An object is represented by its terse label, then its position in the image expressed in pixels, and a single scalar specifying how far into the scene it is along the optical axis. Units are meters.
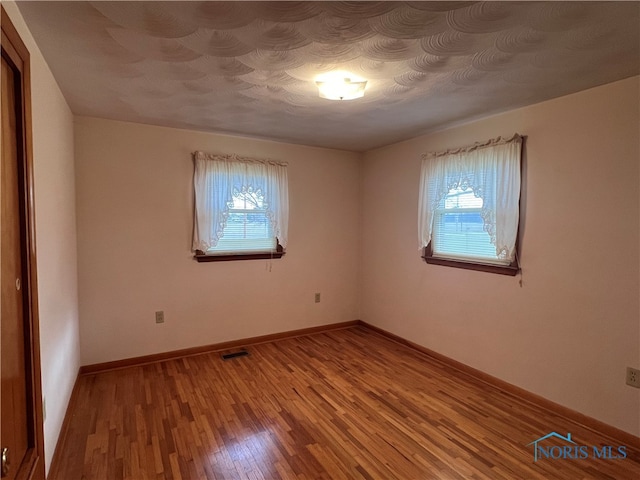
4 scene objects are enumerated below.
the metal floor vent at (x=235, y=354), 3.46
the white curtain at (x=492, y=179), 2.70
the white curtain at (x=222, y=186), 3.42
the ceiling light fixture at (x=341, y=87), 2.11
